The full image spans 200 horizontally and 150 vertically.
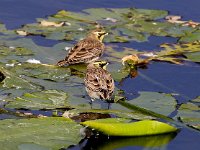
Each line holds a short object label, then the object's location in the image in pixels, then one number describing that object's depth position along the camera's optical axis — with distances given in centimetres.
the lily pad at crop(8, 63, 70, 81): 1633
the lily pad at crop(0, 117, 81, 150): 1268
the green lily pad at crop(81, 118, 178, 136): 1330
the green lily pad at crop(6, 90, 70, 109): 1435
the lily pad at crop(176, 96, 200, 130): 1412
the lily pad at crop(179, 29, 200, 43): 1970
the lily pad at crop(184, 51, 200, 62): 1847
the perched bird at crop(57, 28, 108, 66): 1850
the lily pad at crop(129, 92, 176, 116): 1455
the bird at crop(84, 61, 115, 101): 1518
